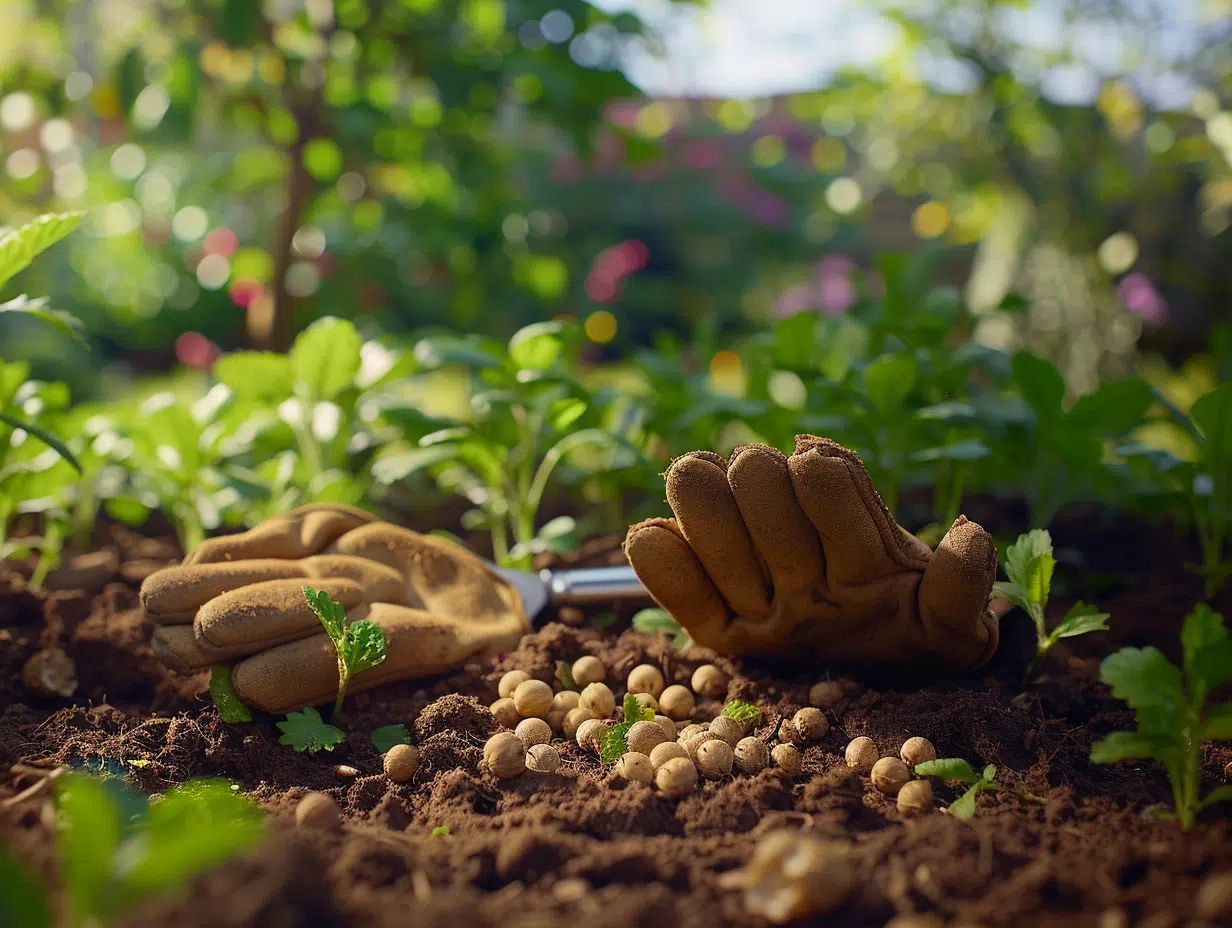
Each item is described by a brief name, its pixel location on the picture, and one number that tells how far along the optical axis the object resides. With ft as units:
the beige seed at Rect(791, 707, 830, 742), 2.23
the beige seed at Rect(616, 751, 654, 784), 2.10
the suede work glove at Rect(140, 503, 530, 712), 2.30
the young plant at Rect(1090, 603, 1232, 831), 1.86
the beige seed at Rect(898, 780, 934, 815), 2.02
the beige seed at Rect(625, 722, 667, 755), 2.20
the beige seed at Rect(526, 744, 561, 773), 2.16
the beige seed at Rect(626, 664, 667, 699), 2.44
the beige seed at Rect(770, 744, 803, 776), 2.14
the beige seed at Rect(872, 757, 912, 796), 2.08
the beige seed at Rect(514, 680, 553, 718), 2.33
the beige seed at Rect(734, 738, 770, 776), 2.14
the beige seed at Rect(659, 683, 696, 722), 2.37
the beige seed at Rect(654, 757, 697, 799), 2.06
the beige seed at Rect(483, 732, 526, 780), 2.14
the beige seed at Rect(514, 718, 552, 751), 2.26
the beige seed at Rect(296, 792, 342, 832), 1.93
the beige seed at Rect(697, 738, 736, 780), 2.12
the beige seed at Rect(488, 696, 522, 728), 2.33
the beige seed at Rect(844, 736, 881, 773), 2.14
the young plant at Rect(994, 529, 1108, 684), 2.22
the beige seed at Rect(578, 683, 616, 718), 2.35
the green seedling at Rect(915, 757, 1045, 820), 2.00
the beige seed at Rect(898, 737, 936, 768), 2.11
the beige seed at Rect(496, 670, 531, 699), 2.42
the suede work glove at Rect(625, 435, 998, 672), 2.20
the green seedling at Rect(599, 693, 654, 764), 2.19
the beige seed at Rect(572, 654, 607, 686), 2.48
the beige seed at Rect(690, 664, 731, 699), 2.44
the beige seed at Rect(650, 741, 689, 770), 2.12
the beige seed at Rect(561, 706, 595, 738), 2.32
